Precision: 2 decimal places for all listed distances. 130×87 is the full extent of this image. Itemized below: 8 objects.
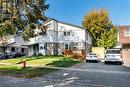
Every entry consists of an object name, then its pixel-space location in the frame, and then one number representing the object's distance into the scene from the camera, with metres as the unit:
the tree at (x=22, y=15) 11.52
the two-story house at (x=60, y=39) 17.63
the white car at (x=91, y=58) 13.94
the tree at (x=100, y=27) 23.65
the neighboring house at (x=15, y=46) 23.19
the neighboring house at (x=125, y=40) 14.31
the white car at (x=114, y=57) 11.96
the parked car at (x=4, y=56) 17.17
